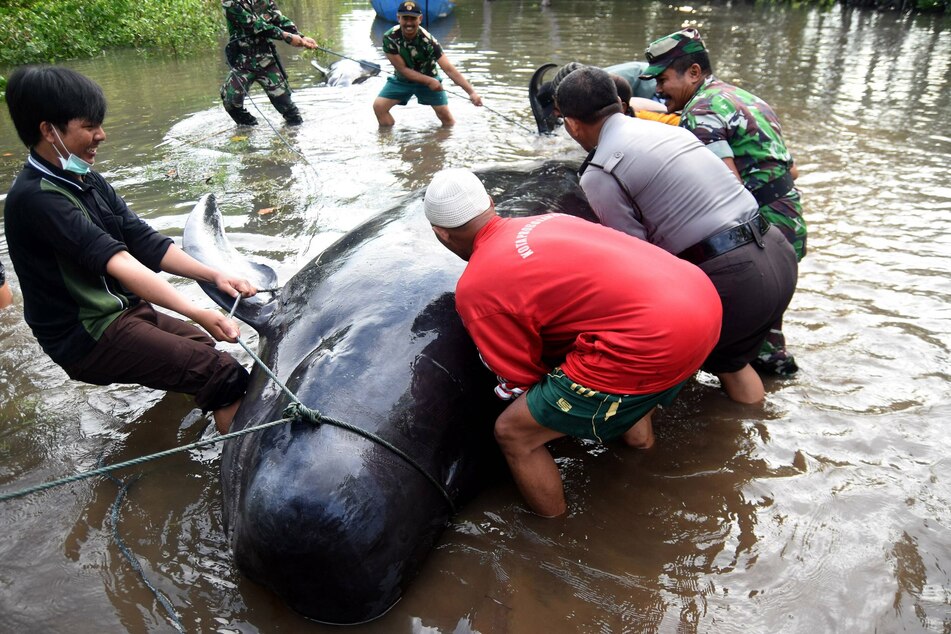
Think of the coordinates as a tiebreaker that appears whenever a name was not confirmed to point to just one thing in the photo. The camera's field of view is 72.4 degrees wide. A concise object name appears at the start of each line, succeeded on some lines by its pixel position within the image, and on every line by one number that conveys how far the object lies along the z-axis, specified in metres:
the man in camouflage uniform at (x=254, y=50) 8.79
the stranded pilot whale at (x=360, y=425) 2.37
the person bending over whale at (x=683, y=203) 3.37
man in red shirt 2.60
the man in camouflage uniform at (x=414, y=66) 8.71
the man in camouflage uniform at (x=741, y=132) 3.86
